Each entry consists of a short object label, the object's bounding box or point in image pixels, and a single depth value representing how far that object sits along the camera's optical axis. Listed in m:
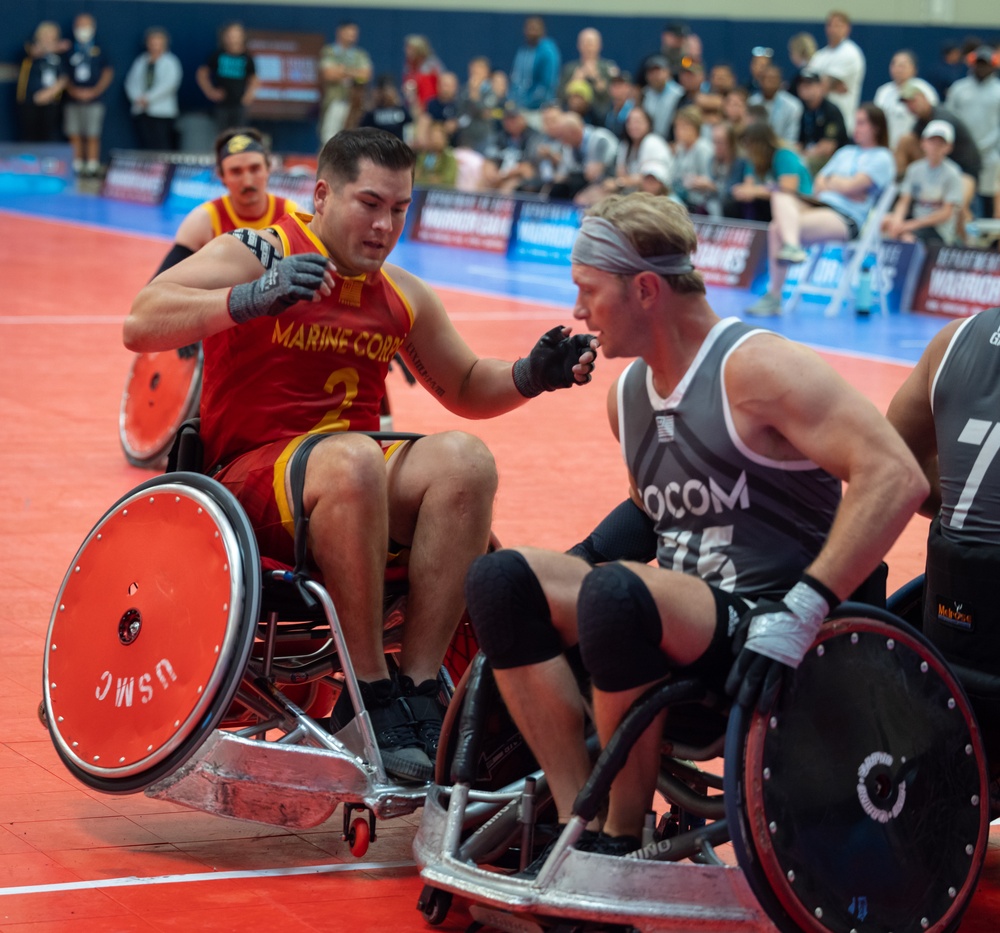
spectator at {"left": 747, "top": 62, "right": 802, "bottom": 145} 19.56
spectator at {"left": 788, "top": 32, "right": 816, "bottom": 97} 21.55
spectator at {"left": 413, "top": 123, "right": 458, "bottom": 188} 22.27
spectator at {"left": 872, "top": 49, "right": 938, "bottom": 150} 18.98
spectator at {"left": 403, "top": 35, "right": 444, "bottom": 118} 25.55
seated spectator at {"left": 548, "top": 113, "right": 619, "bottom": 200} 19.61
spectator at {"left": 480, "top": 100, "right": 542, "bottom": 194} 21.25
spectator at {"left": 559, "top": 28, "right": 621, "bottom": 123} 22.16
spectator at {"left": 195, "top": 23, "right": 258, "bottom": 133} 27.73
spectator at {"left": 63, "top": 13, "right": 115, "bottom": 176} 27.22
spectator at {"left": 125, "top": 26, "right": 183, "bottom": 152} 27.84
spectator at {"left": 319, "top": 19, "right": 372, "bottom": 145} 27.42
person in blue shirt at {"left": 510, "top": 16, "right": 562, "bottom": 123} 24.42
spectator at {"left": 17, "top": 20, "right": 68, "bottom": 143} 27.20
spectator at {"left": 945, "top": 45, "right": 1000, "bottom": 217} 18.72
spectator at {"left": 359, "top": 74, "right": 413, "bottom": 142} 23.91
